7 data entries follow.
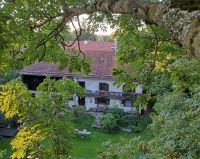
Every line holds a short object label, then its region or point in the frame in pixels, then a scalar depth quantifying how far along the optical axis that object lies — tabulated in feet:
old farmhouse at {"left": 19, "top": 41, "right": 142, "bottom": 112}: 72.43
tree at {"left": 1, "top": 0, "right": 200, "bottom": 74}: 6.74
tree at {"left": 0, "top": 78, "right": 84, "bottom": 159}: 18.45
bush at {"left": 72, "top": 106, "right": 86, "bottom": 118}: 70.78
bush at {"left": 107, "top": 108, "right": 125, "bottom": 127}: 66.79
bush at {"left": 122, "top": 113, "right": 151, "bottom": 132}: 64.82
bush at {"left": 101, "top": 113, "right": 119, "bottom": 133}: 64.18
